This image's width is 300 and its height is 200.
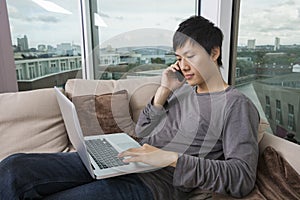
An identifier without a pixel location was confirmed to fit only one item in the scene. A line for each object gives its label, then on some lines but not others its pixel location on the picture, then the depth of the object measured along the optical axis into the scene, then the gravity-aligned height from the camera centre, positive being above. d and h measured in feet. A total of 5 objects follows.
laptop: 3.05 -1.40
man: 3.04 -1.28
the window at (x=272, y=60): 5.81 -0.27
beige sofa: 4.86 -1.20
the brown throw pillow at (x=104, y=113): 5.21 -1.25
